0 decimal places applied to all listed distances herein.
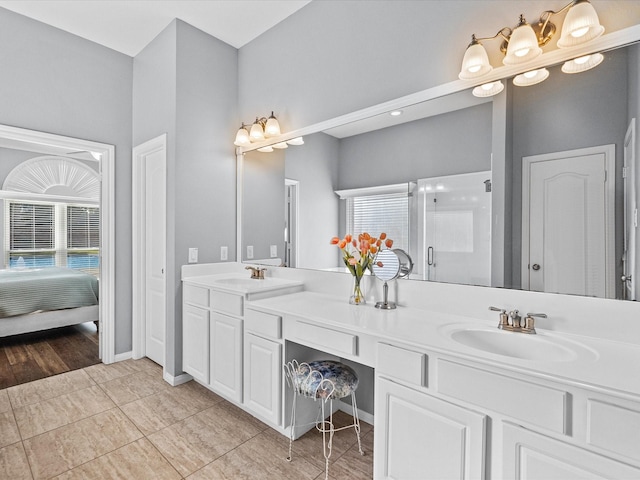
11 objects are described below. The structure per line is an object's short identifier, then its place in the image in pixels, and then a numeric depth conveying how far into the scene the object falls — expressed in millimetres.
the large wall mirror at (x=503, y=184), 1408
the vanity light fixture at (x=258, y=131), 2742
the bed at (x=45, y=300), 3678
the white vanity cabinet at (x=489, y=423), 982
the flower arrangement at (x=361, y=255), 2041
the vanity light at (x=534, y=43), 1391
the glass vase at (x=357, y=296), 2061
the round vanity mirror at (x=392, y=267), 1990
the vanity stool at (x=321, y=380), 1691
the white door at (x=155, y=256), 3061
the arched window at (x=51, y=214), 5668
